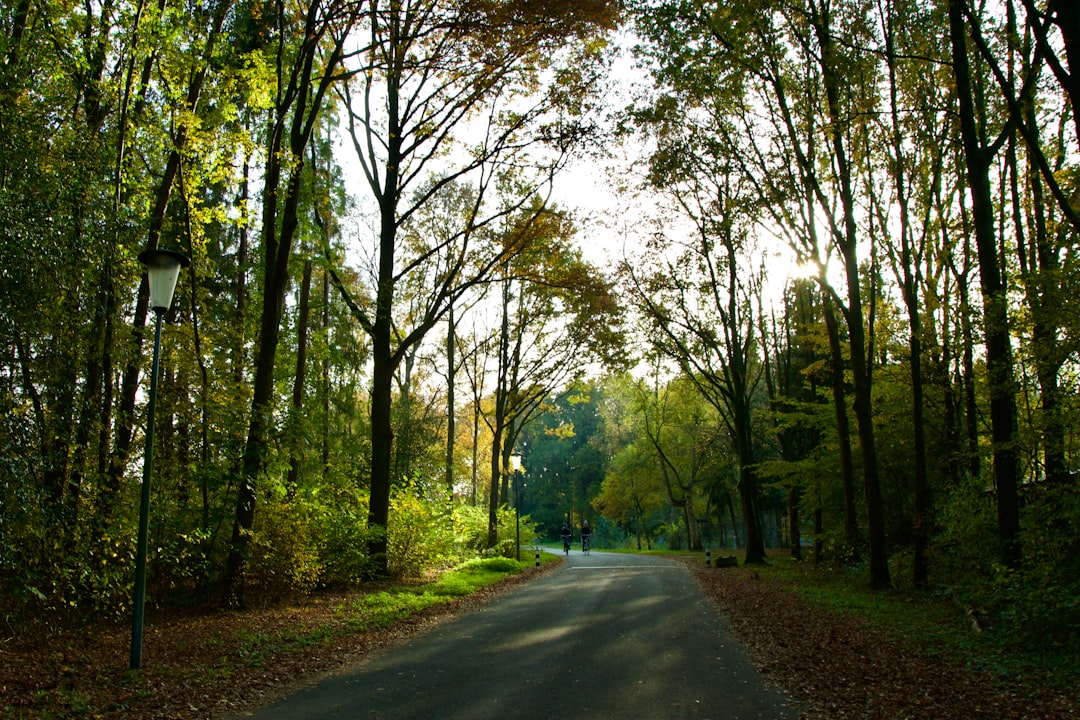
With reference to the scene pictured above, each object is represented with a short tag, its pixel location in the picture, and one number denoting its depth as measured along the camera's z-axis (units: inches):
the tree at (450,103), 490.0
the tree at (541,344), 1018.7
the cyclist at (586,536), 1480.1
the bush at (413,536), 648.4
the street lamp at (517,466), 1014.4
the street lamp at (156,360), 263.4
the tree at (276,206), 406.3
